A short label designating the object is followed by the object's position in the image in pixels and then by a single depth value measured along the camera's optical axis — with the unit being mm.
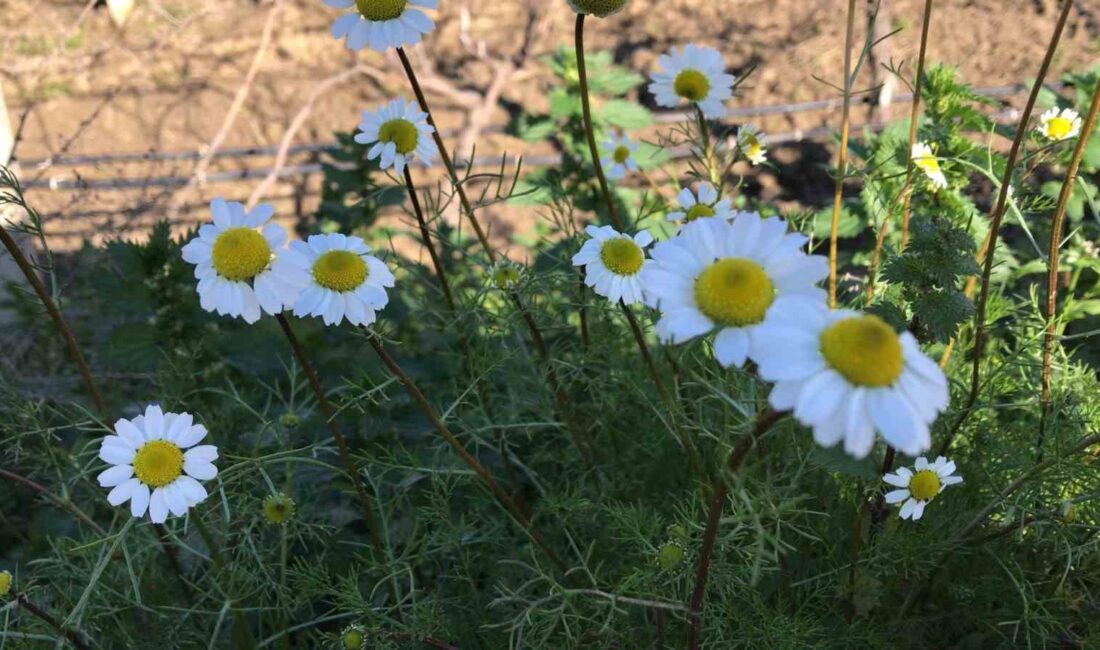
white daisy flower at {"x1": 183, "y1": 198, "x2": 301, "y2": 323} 223
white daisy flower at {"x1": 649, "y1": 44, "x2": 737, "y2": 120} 326
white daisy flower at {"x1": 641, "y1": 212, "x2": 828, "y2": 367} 180
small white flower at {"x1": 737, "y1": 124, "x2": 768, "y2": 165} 351
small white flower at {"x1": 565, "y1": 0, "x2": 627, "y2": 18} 267
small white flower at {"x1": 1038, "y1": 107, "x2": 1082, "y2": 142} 348
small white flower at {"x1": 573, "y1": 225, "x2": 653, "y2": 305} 255
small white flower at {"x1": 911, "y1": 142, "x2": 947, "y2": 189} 343
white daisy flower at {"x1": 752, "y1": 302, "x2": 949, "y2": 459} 156
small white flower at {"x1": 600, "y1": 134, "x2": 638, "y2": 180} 450
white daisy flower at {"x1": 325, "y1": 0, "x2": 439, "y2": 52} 271
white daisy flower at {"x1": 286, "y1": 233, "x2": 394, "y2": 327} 233
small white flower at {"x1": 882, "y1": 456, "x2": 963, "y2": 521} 262
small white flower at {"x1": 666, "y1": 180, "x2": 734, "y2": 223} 286
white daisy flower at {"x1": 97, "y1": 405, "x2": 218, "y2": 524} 235
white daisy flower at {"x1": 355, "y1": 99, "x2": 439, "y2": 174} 287
